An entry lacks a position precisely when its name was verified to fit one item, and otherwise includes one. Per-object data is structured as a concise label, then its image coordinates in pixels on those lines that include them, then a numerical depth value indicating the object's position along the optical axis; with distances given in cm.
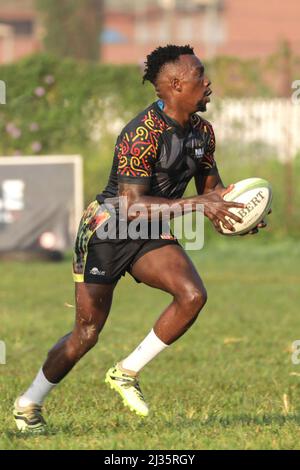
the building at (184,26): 6750
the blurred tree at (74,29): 3397
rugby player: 744
